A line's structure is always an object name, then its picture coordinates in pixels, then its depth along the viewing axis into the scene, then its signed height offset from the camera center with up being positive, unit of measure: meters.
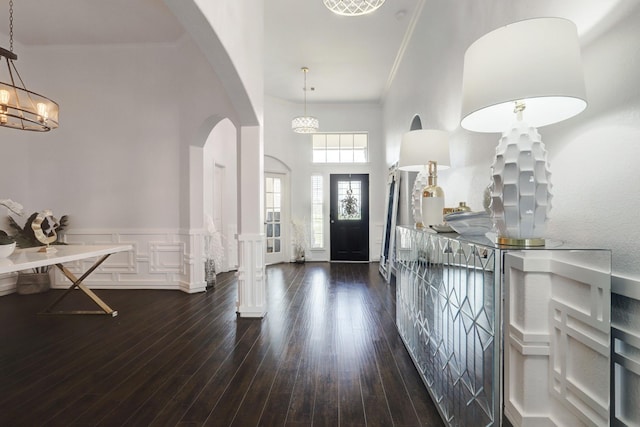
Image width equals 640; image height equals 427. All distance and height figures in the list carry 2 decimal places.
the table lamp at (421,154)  2.53 +0.48
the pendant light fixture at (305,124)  5.93 +1.65
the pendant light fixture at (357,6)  2.82 +1.87
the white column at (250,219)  3.52 -0.08
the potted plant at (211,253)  4.89 -0.66
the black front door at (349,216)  7.38 -0.10
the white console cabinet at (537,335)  0.98 -0.42
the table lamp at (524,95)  1.02 +0.41
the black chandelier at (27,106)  2.87 +1.01
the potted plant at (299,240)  7.23 -0.65
